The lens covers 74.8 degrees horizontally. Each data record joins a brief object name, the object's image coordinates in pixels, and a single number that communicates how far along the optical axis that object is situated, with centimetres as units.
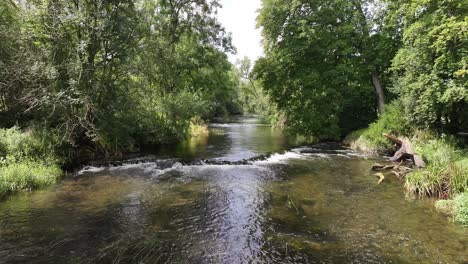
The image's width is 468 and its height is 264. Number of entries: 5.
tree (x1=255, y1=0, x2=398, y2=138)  2239
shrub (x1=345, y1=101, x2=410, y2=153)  1752
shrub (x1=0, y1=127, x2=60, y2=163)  1177
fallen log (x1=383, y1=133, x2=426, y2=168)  1346
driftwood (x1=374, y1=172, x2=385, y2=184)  1223
